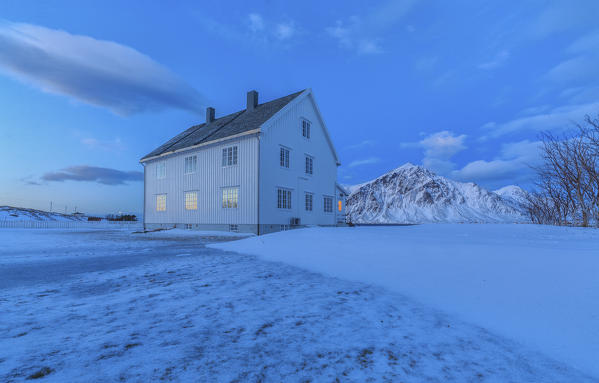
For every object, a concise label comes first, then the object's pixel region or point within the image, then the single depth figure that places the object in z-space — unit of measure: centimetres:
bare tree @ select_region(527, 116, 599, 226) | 903
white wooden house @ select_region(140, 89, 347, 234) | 1516
